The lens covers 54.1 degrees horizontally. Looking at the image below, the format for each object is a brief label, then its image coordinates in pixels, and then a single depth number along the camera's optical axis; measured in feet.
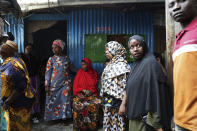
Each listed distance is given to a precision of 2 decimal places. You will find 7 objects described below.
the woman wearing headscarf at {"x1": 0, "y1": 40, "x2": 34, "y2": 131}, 9.80
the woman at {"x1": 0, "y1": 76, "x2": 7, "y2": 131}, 11.60
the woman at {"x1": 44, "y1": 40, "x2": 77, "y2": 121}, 16.89
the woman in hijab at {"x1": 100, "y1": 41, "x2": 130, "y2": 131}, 11.23
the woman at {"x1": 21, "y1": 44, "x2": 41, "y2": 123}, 17.54
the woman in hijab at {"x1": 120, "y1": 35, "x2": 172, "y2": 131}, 6.73
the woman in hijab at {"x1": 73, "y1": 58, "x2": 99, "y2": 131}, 15.28
